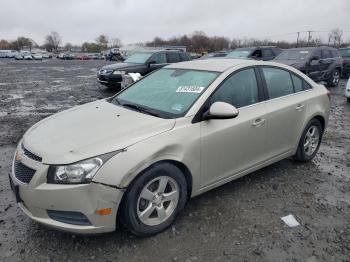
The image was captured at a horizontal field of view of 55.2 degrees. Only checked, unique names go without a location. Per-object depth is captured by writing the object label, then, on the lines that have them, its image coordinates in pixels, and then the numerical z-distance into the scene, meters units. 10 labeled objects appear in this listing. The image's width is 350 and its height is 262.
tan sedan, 2.82
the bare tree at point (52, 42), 123.39
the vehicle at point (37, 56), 66.86
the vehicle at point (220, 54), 21.22
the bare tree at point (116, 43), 136.40
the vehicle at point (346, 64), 17.53
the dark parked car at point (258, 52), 16.02
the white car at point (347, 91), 10.30
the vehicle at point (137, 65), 12.59
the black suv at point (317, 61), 12.94
